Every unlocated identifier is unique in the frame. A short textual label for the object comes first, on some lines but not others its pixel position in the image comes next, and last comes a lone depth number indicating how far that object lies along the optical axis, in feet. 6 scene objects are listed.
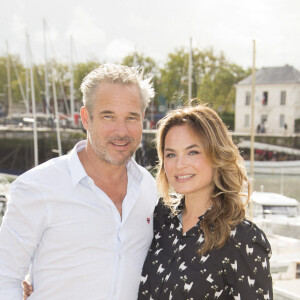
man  6.72
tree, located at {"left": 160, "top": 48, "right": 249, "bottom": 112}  132.77
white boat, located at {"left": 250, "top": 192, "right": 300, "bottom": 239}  43.23
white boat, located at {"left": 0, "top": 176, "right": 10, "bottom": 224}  45.40
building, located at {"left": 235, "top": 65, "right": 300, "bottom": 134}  124.16
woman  6.47
